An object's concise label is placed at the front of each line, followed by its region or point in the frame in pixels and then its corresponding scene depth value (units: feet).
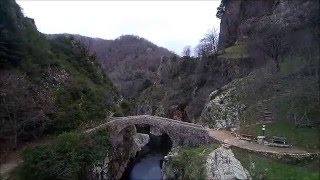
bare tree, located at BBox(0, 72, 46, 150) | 45.36
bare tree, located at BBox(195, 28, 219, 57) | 105.12
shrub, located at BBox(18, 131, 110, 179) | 42.62
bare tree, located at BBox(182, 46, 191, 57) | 152.35
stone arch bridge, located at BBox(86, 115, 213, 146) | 50.84
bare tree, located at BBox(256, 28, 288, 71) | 60.12
